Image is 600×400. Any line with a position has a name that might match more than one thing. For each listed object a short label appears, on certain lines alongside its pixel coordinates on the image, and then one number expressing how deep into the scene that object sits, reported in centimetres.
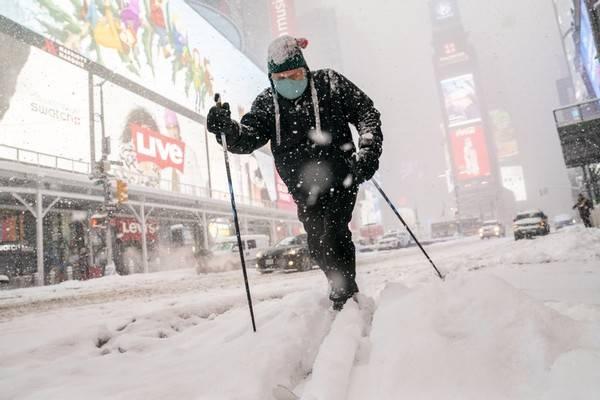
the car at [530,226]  2002
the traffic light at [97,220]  1711
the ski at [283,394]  120
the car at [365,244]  2979
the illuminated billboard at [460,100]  14188
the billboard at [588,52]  2563
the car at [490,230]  2906
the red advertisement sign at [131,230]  2008
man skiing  240
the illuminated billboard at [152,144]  2638
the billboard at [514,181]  16525
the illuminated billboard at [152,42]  2309
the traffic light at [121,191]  1709
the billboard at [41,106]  1980
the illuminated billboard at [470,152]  14075
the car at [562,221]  4449
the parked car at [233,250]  1576
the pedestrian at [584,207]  1645
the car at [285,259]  1200
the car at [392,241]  2891
